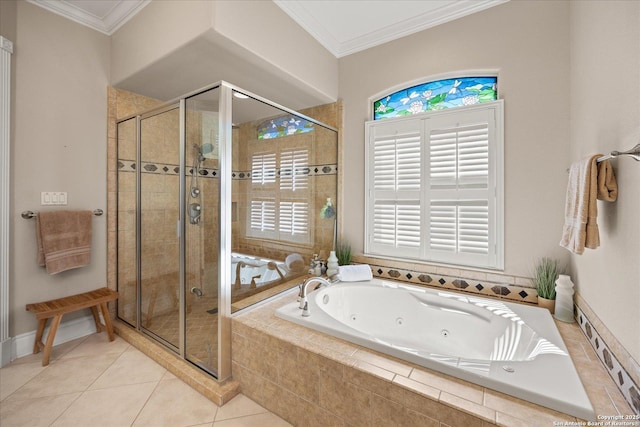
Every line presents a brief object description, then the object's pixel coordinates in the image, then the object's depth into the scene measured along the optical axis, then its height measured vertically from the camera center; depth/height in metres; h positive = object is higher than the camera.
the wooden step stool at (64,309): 1.98 -0.74
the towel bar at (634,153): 0.98 +0.22
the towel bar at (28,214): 2.09 -0.03
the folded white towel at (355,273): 2.41 -0.54
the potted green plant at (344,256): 2.72 -0.44
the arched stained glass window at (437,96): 2.24 +1.02
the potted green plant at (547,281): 1.87 -0.48
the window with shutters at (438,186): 2.13 +0.22
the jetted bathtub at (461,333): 1.09 -0.69
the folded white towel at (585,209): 1.24 +0.02
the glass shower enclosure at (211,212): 1.80 +0.00
